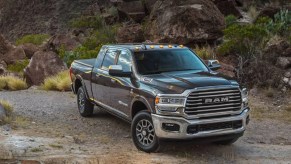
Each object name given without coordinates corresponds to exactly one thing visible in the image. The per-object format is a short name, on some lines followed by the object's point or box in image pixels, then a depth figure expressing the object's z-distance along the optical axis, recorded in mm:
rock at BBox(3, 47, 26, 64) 24981
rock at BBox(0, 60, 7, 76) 21048
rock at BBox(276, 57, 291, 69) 15523
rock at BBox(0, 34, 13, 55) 25953
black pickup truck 7703
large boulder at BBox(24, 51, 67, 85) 18688
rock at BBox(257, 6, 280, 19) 23453
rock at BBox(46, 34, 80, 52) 25052
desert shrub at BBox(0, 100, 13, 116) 11559
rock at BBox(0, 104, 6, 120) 10419
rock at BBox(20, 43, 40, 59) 26500
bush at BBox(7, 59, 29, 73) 22141
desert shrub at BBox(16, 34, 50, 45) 31531
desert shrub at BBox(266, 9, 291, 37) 18930
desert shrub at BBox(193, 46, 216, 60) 17328
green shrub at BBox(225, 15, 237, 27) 23044
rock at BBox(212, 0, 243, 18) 26277
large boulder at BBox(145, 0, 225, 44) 19297
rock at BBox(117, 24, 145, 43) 22109
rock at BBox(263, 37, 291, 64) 16109
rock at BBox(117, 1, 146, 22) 27734
